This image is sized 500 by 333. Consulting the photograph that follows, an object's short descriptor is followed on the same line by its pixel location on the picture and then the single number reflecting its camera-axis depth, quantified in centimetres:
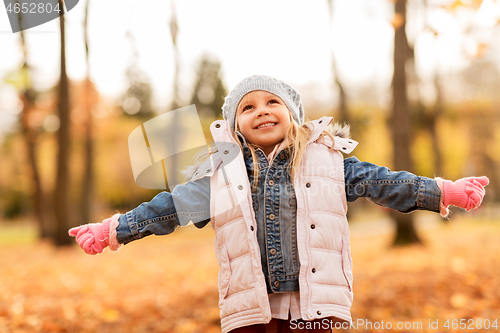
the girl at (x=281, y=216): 206
